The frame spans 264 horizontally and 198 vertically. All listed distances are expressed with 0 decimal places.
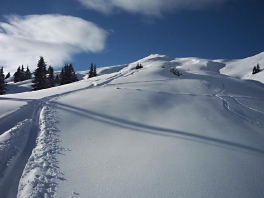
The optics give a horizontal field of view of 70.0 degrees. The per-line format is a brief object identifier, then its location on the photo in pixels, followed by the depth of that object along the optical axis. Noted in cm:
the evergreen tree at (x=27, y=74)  6586
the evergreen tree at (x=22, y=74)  6454
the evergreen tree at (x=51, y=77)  4714
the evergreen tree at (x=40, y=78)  3083
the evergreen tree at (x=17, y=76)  6332
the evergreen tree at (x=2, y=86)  2918
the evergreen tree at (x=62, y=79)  3856
